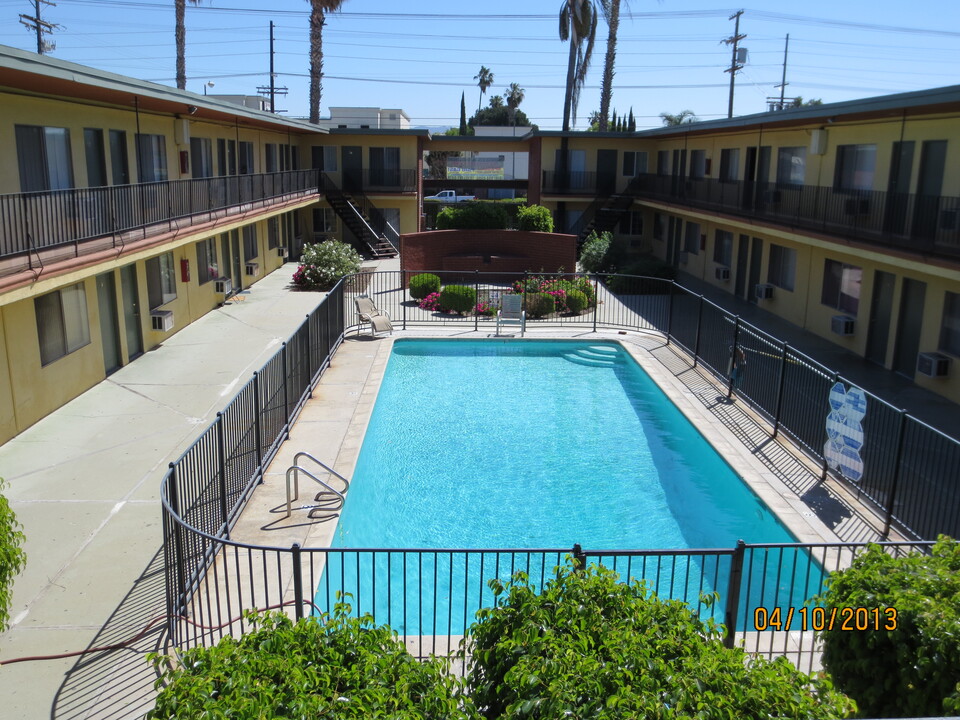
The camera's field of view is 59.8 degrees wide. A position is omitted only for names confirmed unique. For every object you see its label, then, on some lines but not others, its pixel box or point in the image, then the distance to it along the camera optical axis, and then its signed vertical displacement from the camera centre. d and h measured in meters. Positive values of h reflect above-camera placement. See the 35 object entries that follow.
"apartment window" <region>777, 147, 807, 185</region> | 23.25 +0.44
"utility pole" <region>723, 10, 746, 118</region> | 57.41 +9.30
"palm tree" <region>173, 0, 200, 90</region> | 35.59 +5.47
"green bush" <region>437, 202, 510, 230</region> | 30.67 -1.57
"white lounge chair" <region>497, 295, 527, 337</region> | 22.23 -3.53
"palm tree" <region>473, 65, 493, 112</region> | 104.19 +12.01
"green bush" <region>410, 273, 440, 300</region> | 25.22 -3.30
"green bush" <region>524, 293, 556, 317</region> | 23.44 -3.54
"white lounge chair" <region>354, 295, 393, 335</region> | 20.77 -3.56
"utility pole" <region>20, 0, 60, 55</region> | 41.94 +6.95
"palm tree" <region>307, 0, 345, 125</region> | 39.28 +6.05
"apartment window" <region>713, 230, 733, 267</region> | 28.58 -2.33
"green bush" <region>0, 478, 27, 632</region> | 6.03 -2.78
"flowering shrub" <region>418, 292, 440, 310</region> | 24.33 -3.68
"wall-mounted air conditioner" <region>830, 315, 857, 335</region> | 19.39 -3.25
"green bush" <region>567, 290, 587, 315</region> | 23.81 -3.49
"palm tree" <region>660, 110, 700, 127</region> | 100.06 +7.24
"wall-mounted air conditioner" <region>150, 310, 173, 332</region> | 18.70 -3.34
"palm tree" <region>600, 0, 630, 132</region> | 41.46 +5.81
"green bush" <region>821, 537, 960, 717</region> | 4.97 -2.72
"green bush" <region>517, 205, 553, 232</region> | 30.16 -1.54
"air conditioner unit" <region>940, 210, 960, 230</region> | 15.32 -0.65
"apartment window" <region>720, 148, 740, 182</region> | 28.56 +0.52
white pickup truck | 66.55 -1.83
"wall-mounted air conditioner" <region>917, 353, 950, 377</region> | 15.87 -3.37
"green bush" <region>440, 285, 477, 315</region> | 23.67 -3.46
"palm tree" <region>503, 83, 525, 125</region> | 100.38 +9.21
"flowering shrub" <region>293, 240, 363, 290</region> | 27.23 -3.09
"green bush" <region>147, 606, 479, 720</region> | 3.62 -2.31
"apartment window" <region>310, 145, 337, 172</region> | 37.38 +0.59
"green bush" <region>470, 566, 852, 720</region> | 3.75 -2.33
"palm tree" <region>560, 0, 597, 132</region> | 44.25 +7.32
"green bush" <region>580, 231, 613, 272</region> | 29.91 -2.75
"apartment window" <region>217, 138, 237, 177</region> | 25.80 +0.39
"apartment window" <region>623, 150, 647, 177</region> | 37.44 +0.60
